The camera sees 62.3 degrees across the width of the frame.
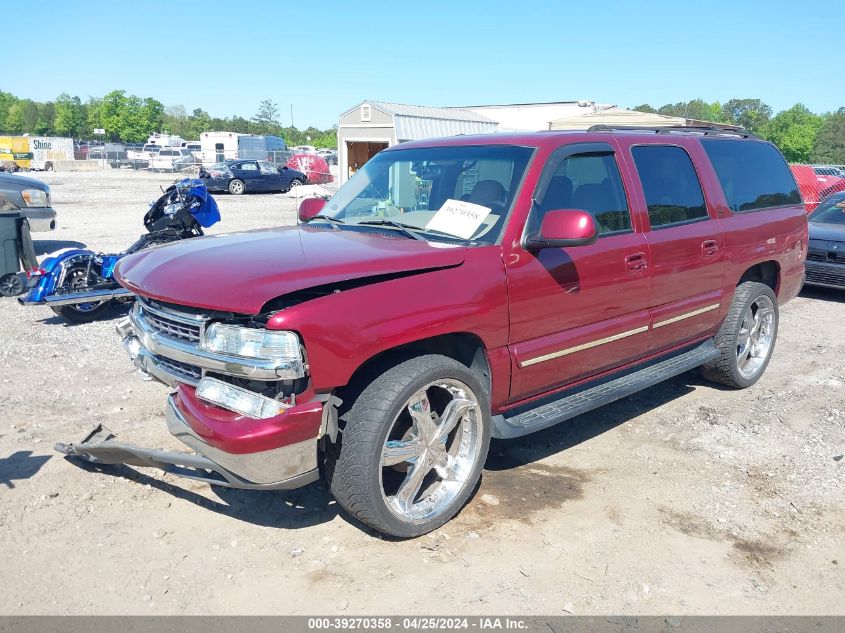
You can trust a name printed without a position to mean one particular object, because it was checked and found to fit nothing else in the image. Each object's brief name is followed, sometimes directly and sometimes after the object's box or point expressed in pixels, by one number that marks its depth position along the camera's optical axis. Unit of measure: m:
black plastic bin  7.90
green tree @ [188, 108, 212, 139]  103.14
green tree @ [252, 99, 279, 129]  102.06
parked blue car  28.97
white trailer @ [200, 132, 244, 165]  48.38
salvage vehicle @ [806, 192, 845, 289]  9.53
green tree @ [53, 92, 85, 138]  110.56
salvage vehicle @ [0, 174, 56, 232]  11.97
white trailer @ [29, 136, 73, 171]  53.94
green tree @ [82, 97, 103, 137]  111.44
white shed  20.19
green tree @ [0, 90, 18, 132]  123.14
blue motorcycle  7.01
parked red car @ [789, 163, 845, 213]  16.66
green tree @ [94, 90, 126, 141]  103.50
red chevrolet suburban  3.05
